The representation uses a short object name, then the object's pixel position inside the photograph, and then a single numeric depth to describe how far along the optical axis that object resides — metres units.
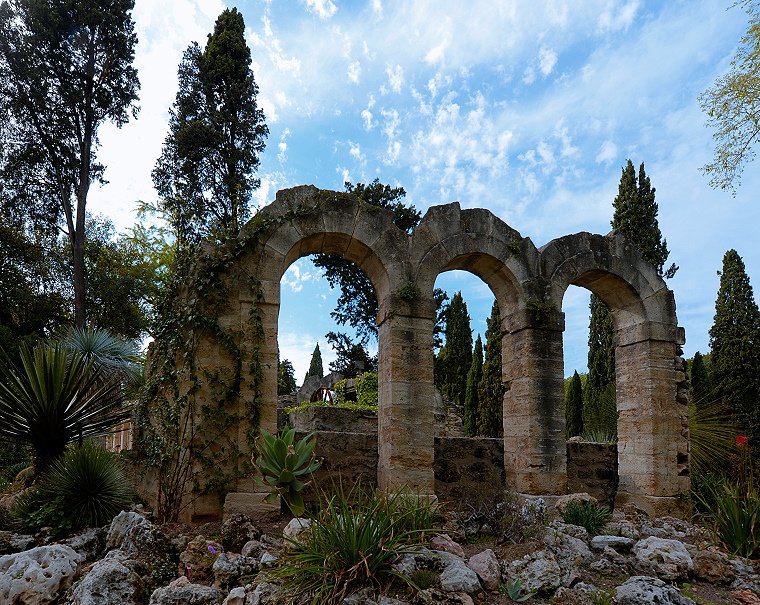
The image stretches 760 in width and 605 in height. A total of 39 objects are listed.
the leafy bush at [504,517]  5.32
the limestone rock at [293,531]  4.55
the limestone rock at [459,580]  4.03
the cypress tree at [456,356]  20.42
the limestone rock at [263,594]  3.85
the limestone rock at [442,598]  3.82
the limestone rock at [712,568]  4.82
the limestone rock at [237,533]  5.01
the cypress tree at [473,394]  18.12
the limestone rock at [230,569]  4.28
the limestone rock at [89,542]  5.22
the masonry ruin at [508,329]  6.41
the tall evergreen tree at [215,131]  18.09
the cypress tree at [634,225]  15.50
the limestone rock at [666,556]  4.80
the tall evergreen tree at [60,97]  16.47
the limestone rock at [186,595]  3.92
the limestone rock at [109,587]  3.93
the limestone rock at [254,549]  4.73
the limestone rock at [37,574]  4.29
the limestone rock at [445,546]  4.57
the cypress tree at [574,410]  18.03
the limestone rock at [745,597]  4.43
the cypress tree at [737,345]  13.73
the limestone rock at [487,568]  4.31
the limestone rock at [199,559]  4.50
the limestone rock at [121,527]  5.11
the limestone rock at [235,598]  4.01
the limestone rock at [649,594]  4.04
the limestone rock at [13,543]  5.23
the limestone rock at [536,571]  4.24
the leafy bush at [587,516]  5.97
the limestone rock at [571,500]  6.40
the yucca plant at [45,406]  6.54
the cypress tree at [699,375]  14.34
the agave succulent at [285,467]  4.45
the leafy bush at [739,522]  5.34
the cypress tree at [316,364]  26.66
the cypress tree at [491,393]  16.91
